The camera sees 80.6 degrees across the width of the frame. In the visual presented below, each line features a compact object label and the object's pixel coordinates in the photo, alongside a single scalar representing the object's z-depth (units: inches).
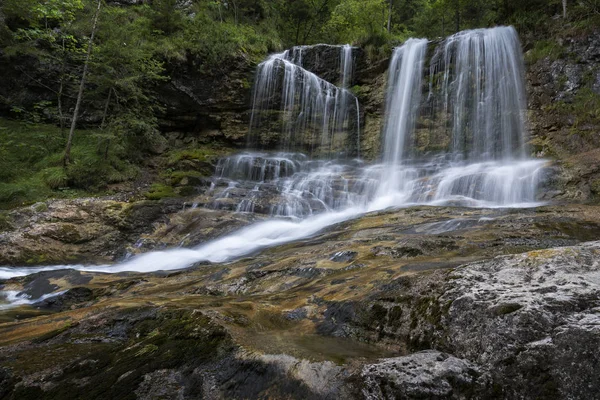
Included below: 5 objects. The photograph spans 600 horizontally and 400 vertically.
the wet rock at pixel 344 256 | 181.3
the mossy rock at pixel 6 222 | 334.3
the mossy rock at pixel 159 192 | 446.0
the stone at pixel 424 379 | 59.5
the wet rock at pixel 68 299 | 205.6
